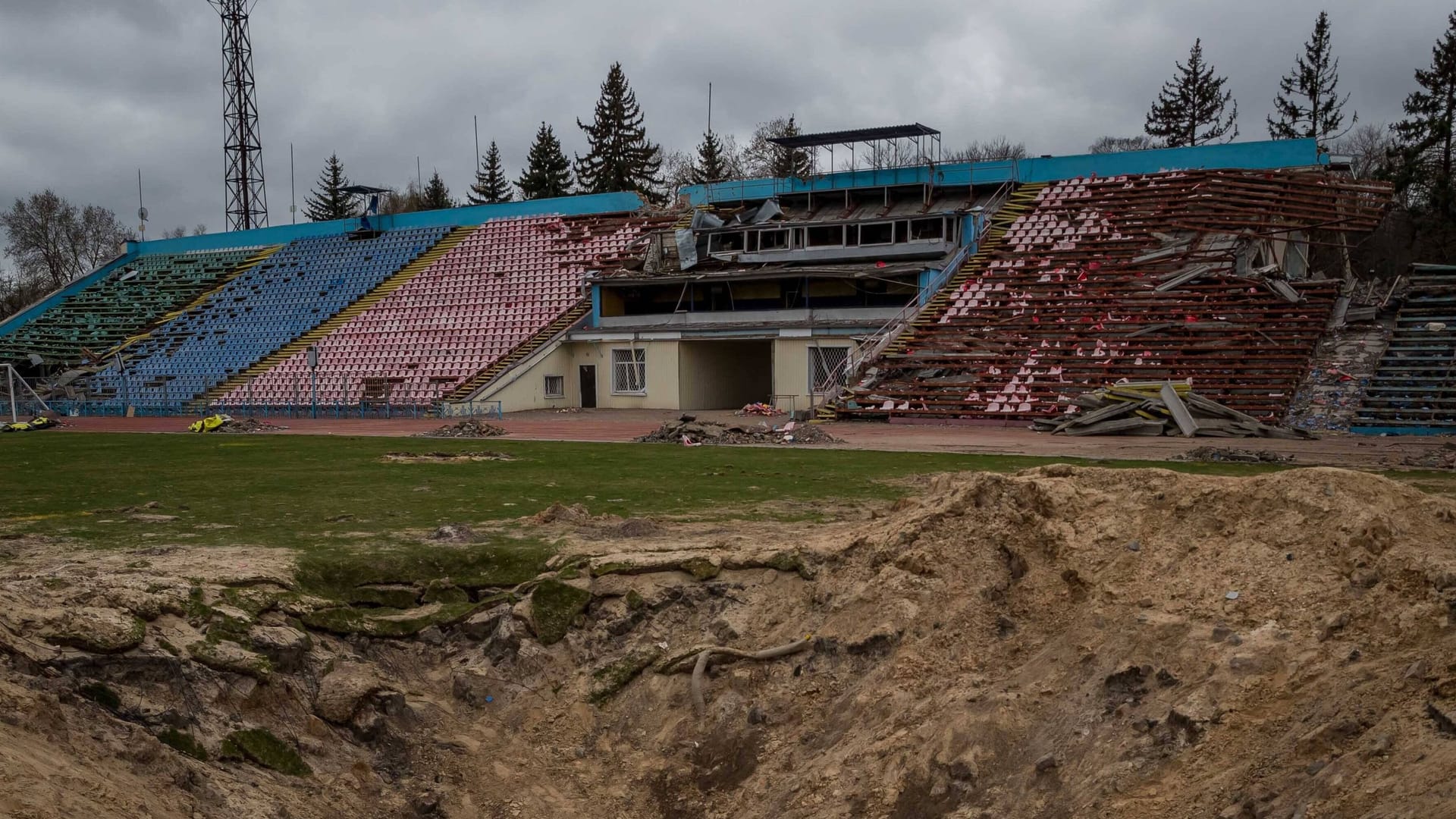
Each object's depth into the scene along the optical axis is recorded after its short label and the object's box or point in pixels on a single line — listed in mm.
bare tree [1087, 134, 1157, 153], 71125
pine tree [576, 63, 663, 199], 70500
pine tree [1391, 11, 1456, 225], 46188
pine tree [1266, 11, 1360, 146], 55625
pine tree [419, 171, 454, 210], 80750
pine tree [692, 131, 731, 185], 75125
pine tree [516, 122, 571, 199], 72188
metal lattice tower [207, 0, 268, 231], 55625
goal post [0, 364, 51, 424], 36281
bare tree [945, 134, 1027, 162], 76938
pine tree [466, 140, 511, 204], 78000
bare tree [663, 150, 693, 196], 79488
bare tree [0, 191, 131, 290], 70688
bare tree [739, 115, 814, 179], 69875
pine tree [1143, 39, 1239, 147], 62750
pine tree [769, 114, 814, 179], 68812
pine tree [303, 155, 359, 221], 86250
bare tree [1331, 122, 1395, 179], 62438
